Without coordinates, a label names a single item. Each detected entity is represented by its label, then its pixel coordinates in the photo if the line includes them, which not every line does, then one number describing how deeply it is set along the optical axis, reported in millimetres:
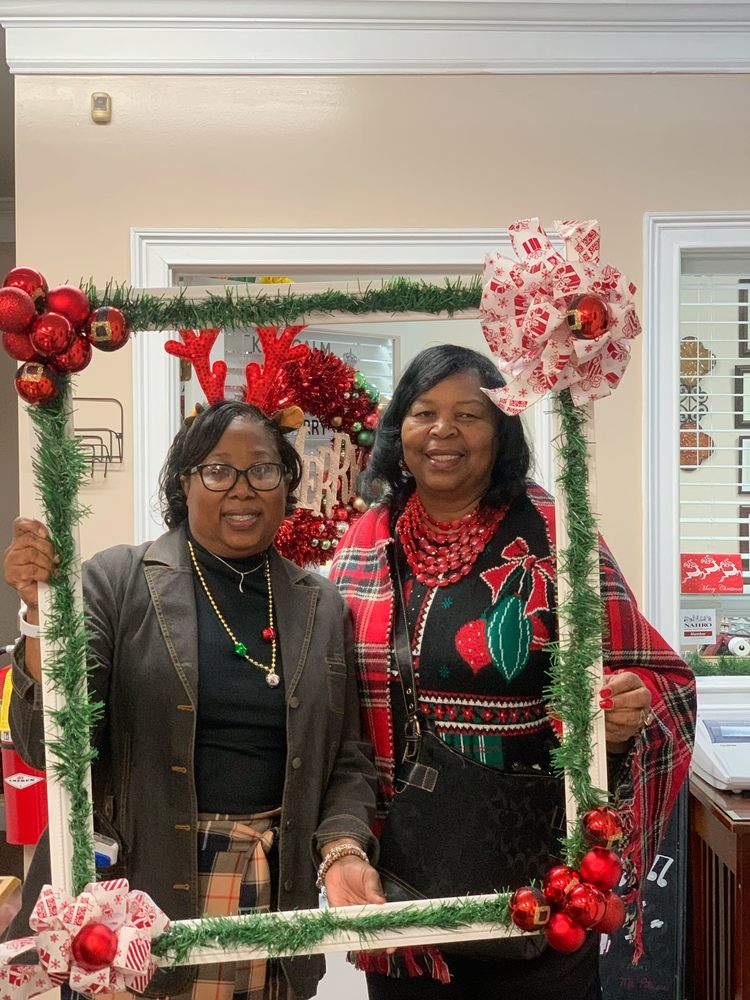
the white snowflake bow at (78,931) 1070
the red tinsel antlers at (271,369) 1233
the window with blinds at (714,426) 2805
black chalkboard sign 2428
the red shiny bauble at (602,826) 1205
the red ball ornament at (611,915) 1210
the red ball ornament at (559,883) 1187
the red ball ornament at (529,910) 1174
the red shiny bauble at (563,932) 1179
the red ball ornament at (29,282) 1143
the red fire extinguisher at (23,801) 1728
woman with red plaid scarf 1259
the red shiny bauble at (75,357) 1151
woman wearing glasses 1143
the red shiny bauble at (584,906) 1180
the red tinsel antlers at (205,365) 1233
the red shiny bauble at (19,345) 1140
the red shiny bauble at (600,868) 1202
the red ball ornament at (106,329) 1166
